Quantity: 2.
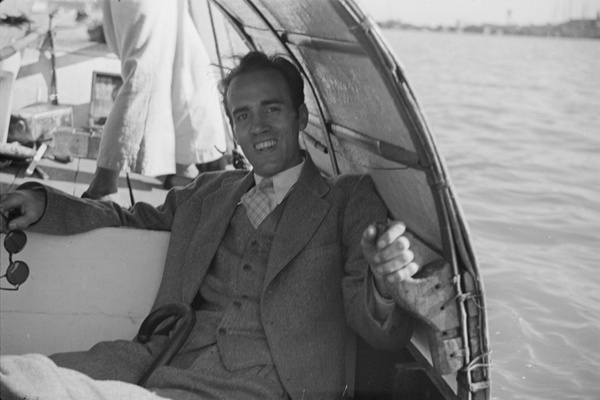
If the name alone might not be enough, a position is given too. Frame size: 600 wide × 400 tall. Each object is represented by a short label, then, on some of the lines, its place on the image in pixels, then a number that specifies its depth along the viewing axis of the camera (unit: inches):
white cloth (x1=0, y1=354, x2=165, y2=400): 80.4
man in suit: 95.0
